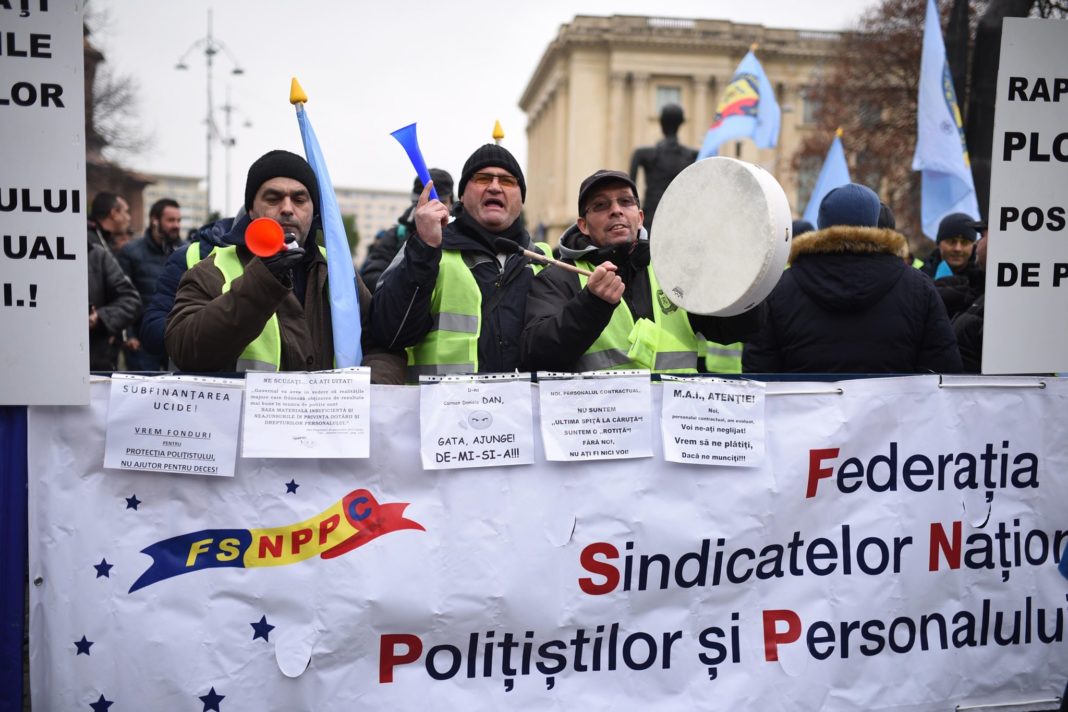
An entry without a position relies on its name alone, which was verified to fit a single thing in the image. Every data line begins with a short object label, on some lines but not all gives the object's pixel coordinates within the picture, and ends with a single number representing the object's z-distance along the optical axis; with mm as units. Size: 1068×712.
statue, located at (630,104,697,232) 8953
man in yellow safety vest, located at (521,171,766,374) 3373
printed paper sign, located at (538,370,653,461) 3074
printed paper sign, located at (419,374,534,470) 3000
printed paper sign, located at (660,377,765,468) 3152
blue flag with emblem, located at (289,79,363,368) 3410
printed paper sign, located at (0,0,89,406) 2814
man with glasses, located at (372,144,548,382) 3422
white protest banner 2869
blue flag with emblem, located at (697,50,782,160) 9445
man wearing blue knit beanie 3836
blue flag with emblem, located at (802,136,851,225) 8430
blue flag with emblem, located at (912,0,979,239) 8055
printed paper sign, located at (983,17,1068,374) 3494
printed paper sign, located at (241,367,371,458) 2900
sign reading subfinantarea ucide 2877
